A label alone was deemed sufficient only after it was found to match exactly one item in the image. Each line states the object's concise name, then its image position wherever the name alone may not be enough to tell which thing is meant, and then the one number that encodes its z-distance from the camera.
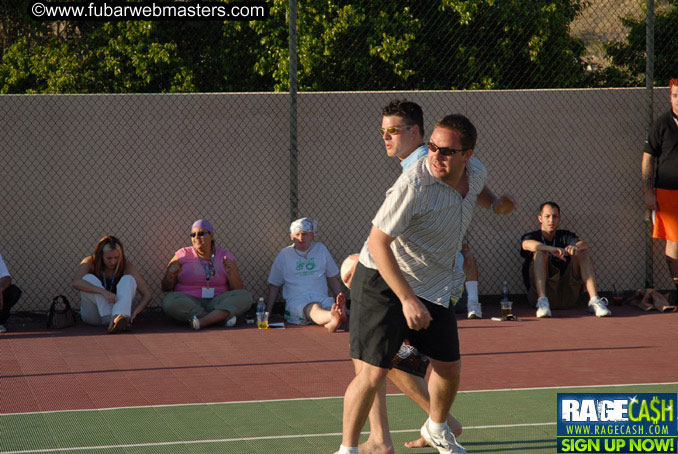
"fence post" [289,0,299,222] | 10.56
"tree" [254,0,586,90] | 15.91
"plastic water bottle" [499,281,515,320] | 10.23
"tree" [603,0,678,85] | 13.61
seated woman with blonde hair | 9.49
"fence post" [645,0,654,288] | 10.97
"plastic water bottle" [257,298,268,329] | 9.71
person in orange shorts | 10.65
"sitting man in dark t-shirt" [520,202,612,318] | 10.52
